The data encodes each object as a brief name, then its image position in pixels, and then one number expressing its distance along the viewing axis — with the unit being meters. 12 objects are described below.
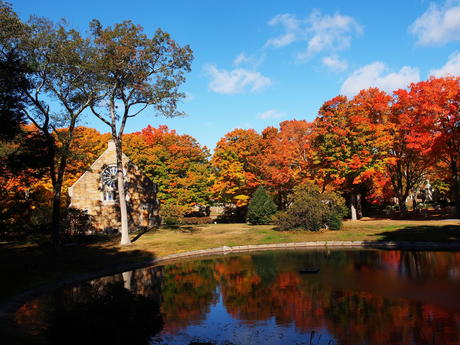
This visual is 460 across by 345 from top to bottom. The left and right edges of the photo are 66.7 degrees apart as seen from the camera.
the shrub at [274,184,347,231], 31.30
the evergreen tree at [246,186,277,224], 40.34
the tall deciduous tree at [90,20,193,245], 26.25
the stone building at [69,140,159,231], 36.09
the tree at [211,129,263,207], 47.06
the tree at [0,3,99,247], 22.52
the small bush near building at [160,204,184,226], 43.44
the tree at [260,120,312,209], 42.94
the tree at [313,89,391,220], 37.44
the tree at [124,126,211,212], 50.62
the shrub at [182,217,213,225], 51.37
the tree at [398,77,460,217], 34.34
